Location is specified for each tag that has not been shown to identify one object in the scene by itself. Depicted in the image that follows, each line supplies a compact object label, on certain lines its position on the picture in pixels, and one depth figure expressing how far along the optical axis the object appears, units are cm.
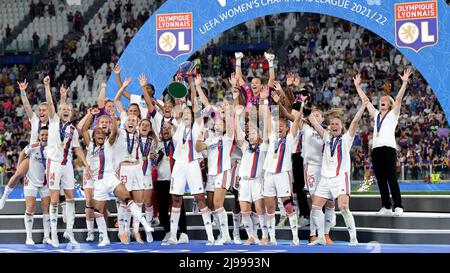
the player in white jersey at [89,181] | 1292
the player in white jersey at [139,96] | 1376
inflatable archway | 1398
